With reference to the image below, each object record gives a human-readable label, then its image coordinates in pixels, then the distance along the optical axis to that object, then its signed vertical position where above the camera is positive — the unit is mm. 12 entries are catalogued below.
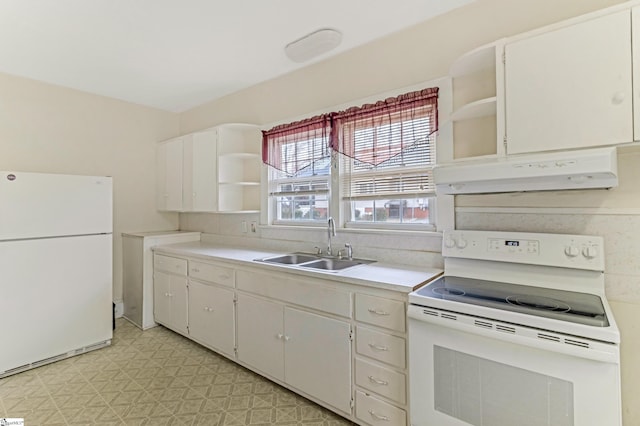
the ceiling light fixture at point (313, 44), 2293 +1304
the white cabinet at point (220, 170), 3289 +491
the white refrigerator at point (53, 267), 2475 -445
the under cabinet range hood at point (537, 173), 1255 +174
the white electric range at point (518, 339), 1156 -513
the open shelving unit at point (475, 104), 1753 +602
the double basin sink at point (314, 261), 2424 -383
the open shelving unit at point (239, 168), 3279 +505
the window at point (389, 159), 2180 +410
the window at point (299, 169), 2723 +418
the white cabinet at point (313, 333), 1714 -800
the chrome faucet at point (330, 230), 2611 -138
